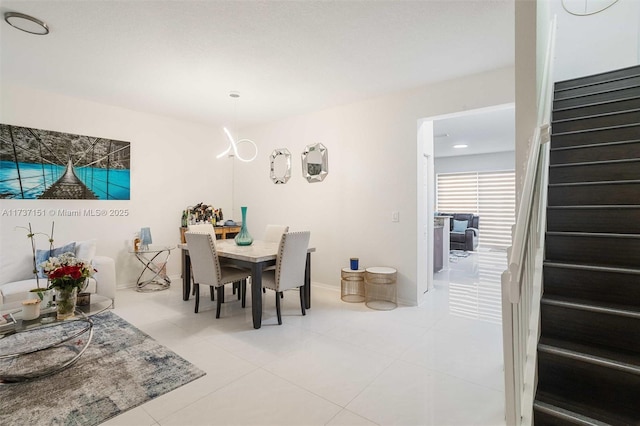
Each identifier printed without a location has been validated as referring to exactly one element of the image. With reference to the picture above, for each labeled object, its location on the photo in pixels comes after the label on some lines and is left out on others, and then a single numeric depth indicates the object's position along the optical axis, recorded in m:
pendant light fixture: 3.82
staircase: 1.48
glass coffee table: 2.29
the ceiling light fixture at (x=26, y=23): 2.44
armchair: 8.27
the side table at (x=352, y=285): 4.21
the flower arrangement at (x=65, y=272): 2.45
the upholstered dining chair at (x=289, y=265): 3.32
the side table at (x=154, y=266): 4.75
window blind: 8.56
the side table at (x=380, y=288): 3.94
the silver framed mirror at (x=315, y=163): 4.80
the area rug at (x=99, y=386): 1.90
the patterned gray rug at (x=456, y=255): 7.36
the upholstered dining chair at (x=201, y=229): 4.44
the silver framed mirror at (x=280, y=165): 5.31
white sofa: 3.61
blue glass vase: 3.96
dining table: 3.23
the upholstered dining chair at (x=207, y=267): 3.38
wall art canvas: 3.87
